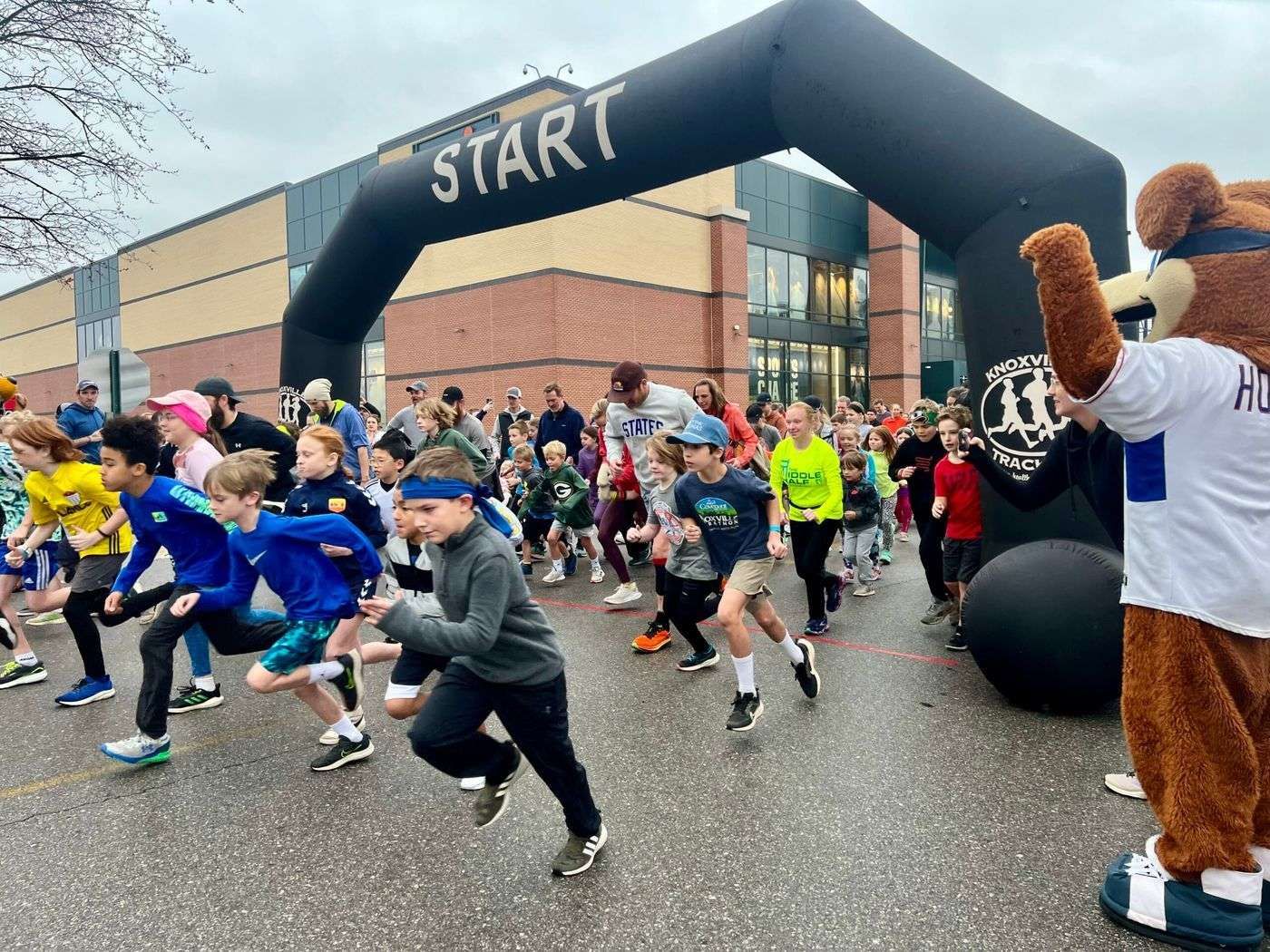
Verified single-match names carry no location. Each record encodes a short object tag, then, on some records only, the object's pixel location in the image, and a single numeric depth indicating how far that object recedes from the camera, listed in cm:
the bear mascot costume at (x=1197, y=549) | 235
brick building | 2328
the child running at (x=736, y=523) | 448
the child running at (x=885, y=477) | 834
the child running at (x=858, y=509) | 750
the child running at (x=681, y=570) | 507
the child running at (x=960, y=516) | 561
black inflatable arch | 438
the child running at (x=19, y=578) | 541
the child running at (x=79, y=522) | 488
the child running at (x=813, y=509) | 604
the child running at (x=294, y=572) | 366
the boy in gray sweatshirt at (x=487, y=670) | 278
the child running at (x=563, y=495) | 821
